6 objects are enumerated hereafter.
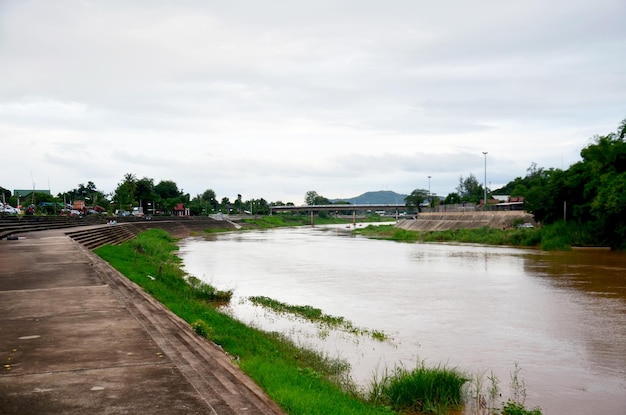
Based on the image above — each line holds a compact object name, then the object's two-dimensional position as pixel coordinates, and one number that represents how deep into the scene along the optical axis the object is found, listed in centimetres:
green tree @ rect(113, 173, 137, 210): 12350
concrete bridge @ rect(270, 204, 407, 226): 18134
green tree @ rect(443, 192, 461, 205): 13300
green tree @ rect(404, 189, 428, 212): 14775
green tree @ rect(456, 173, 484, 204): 17912
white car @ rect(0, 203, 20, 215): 6772
